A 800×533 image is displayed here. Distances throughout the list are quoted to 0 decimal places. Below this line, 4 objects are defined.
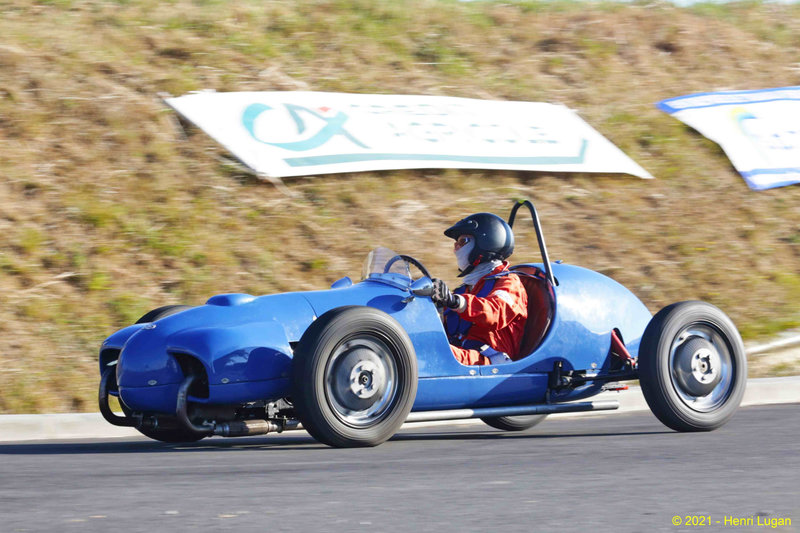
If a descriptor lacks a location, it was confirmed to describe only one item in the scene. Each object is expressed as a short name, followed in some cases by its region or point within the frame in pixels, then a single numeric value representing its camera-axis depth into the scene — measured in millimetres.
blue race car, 11445
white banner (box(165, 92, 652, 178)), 24672
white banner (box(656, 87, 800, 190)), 29141
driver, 12992
